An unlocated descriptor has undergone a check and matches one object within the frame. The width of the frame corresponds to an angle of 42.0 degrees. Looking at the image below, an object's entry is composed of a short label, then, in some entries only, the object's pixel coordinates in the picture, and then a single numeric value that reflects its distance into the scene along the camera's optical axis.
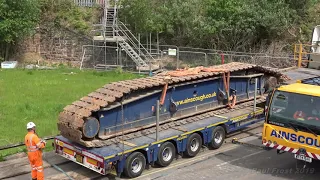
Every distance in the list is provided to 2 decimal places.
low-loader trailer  10.15
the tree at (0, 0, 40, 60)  27.61
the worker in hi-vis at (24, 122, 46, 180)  9.45
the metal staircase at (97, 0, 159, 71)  27.48
